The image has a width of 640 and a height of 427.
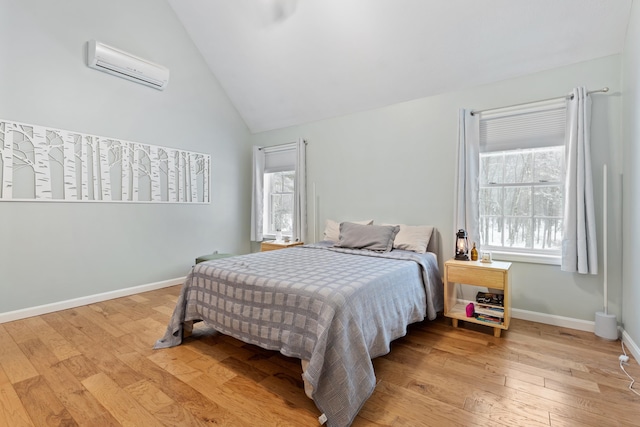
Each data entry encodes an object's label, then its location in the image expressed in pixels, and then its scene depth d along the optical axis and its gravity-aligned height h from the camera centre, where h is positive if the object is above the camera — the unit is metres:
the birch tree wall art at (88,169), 2.89 +0.52
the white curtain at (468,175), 3.04 +0.37
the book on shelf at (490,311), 2.56 -0.84
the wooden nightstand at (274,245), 4.21 -0.43
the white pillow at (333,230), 3.79 -0.21
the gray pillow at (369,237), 3.17 -0.25
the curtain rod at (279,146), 4.66 +1.06
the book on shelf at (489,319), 2.54 -0.90
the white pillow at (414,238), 3.12 -0.26
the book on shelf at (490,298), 2.71 -0.76
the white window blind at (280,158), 4.73 +0.88
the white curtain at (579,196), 2.50 +0.14
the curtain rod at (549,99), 2.51 +1.01
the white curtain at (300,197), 4.42 +0.24
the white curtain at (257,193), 4.96 +0.34
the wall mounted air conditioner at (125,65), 3.27 +1.70
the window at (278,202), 4.96 +0.19
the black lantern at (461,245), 2.90 -0.31
